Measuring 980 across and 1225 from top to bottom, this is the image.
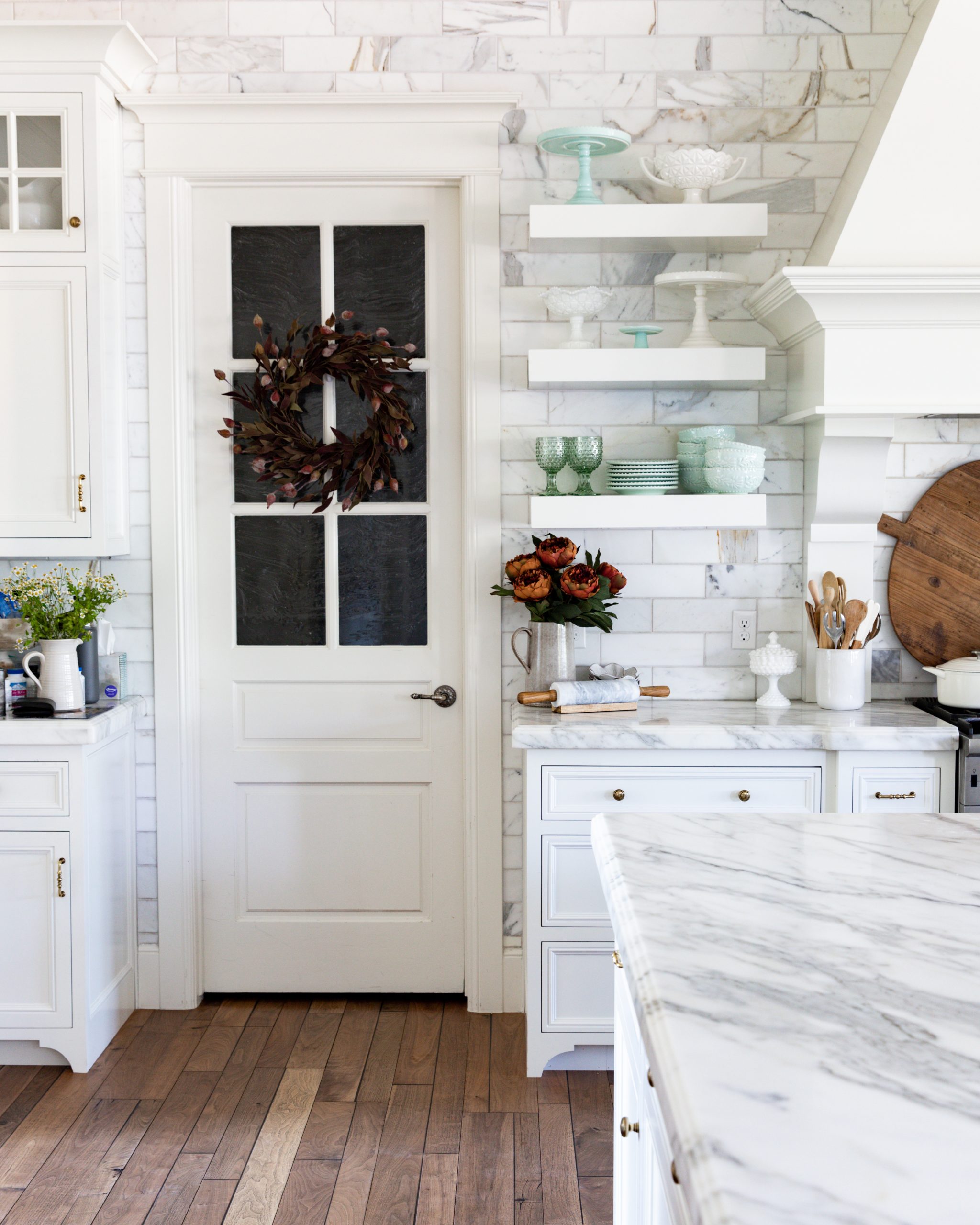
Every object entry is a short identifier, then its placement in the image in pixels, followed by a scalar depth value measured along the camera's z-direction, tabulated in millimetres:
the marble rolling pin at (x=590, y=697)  2850
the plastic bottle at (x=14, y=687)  2854
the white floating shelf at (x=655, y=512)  2877
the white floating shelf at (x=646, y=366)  2869
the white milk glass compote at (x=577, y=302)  2873
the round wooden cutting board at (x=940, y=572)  3094
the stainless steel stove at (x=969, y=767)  2678
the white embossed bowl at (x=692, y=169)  2809
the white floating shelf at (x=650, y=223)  2832
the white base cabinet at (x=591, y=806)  2734
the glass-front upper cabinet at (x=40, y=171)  2840
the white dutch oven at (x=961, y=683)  2855
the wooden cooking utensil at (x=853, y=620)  2934
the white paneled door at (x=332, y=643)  3143
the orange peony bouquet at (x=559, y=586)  2869
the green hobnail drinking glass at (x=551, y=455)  2902
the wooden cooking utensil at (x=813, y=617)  3014
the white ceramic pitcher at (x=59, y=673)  2840
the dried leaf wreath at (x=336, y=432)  3072
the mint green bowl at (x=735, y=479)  2867
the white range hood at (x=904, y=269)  2582
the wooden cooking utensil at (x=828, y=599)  2971
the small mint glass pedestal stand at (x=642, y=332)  2896
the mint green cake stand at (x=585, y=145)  2801
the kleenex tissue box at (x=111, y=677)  3064
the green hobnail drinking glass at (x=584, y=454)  2898
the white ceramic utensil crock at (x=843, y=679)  2926
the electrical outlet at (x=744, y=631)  3139
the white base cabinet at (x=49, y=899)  2764
